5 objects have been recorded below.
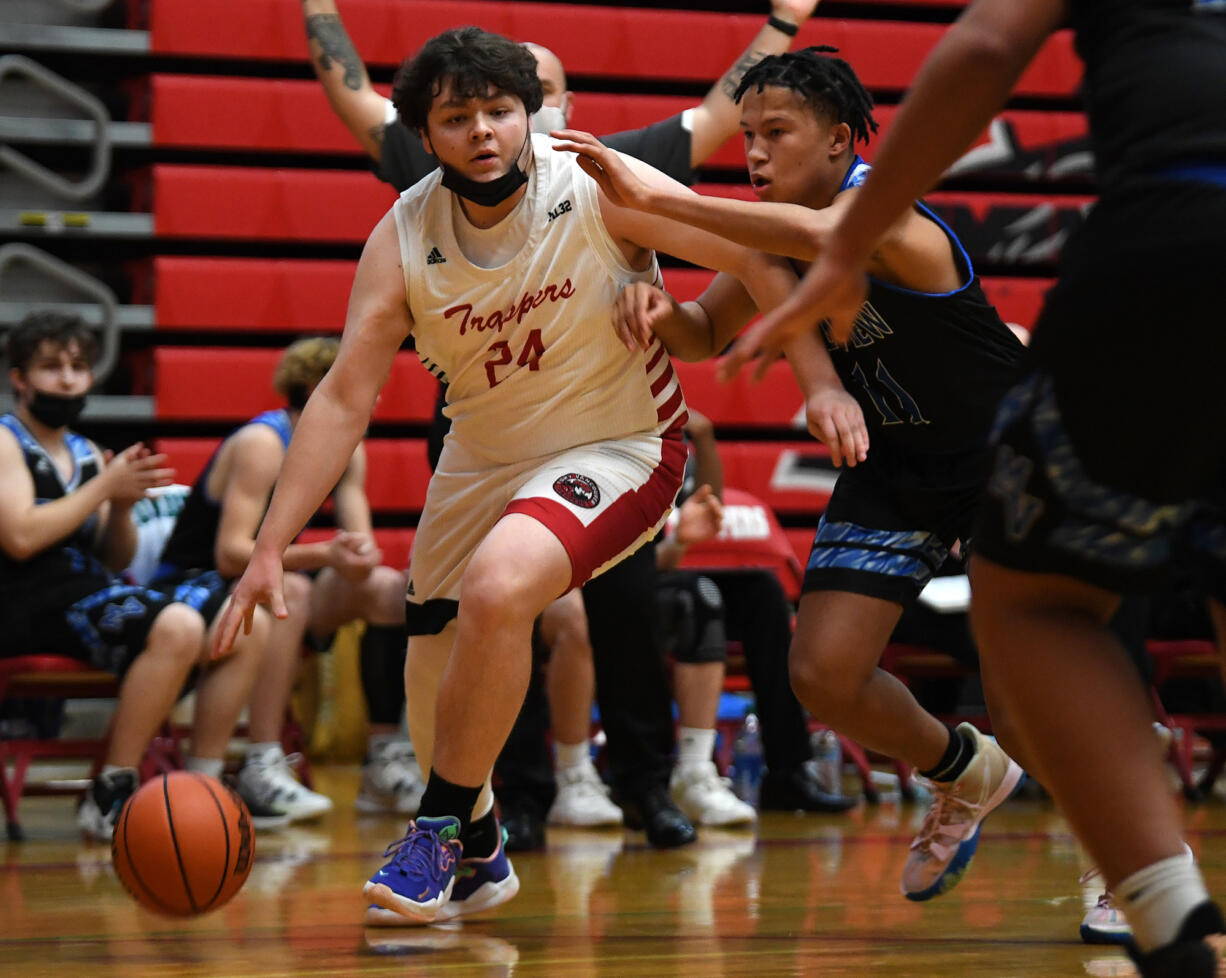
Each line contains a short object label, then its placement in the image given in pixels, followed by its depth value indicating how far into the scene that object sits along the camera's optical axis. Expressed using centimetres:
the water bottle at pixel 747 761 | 1146
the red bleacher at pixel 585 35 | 1505
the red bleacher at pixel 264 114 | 1494
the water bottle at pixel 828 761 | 1121
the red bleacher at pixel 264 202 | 1490
